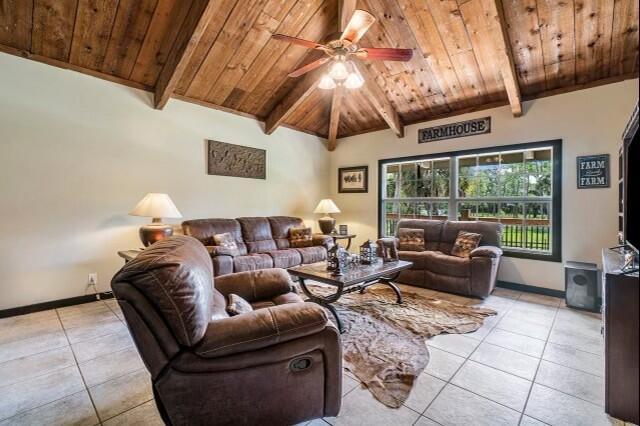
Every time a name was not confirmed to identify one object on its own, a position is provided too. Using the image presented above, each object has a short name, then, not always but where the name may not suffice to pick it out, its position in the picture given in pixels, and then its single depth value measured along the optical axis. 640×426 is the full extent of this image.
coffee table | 2.66
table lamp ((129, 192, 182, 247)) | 3.28
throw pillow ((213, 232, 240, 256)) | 3.82
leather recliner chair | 1.16
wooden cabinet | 1.44
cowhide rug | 1.97
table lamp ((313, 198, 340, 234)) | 5.45
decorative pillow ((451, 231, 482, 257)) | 4.02
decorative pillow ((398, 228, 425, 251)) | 4.50
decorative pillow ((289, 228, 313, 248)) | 4.95
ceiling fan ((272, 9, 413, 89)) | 2.48
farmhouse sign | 4.42
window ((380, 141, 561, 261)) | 3.98
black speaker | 3.22
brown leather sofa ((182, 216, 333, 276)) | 3.89
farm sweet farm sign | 3.46
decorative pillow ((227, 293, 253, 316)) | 1.77
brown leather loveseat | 3.62
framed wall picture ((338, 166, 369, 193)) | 5.87
